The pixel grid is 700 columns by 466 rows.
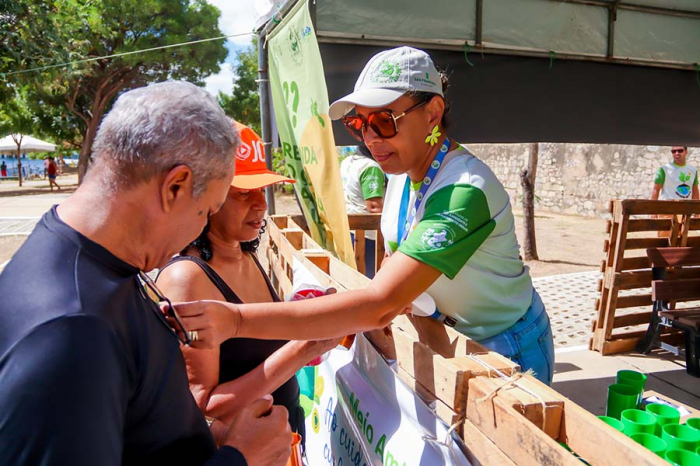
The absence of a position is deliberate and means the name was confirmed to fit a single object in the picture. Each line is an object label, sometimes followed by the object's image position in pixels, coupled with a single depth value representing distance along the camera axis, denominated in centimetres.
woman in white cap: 145
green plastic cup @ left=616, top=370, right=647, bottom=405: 244
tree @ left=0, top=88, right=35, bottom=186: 2947
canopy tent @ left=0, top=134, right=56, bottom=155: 4031
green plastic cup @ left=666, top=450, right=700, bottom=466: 158
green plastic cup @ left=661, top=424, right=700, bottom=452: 169
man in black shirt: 75
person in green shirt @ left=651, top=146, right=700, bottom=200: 743
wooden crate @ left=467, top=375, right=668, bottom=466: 96
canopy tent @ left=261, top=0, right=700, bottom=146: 358
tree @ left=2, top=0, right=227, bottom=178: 2341
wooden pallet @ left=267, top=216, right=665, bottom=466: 100
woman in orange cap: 160
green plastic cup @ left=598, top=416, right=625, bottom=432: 186
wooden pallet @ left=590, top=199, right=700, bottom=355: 481
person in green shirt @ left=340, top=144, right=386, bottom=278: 450
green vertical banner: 305
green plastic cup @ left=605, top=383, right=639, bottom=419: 229
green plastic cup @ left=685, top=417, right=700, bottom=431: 196
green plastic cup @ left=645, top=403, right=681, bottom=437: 205
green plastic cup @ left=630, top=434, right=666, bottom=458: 168
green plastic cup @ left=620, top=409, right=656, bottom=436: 186
